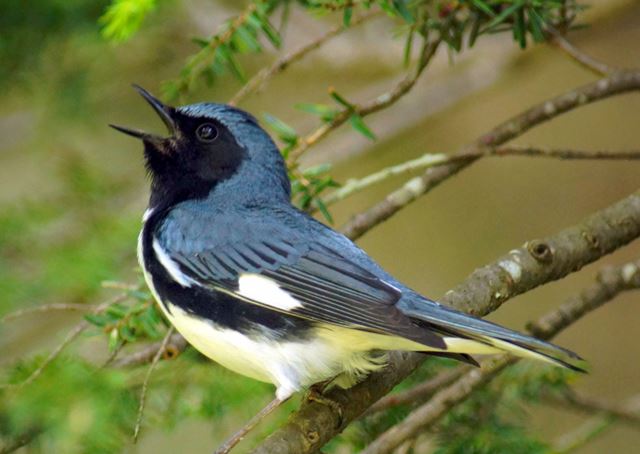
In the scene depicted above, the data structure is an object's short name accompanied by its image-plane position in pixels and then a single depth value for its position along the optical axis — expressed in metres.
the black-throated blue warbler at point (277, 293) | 3.89
